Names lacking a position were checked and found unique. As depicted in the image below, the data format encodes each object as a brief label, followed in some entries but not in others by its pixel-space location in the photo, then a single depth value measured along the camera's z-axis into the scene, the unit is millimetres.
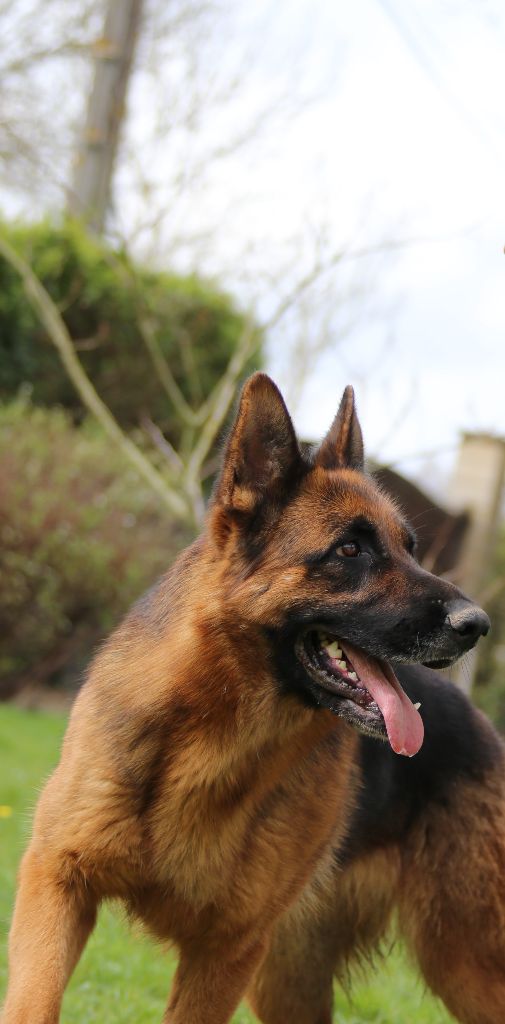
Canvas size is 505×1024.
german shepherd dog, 3457
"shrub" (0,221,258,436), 16734
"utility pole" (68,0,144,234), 19266
